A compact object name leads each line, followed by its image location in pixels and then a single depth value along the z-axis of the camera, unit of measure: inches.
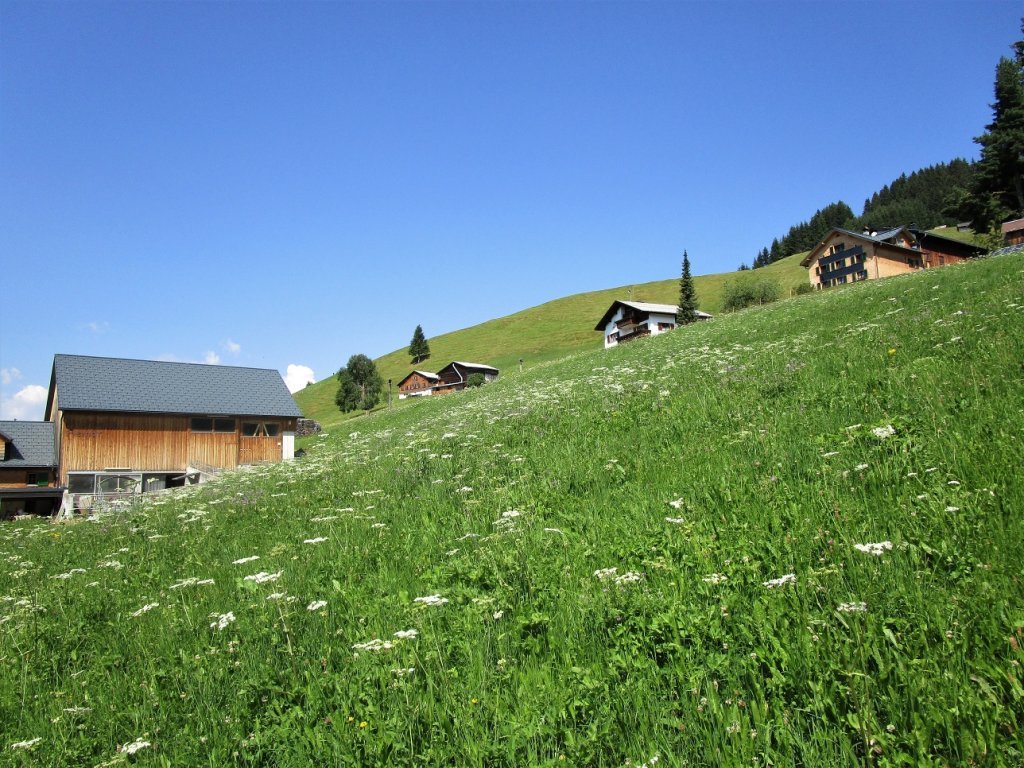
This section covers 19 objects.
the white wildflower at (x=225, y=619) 161.0
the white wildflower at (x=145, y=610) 196.1
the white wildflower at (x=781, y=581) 137.9
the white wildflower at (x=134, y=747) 125.4
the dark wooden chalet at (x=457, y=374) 3695.9
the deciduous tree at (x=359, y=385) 3639.3
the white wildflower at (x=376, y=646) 140.0
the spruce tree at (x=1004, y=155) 2704.2
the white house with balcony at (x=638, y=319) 3031.5
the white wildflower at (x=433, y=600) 156.6
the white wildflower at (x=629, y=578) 158.4
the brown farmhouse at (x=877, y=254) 2822.3
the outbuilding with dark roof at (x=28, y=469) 1681.8
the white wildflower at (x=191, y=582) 207.9
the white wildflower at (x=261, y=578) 175.4
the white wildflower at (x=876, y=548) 136.2
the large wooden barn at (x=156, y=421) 1465.3
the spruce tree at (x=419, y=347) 5270.7
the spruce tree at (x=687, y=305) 3043.8
